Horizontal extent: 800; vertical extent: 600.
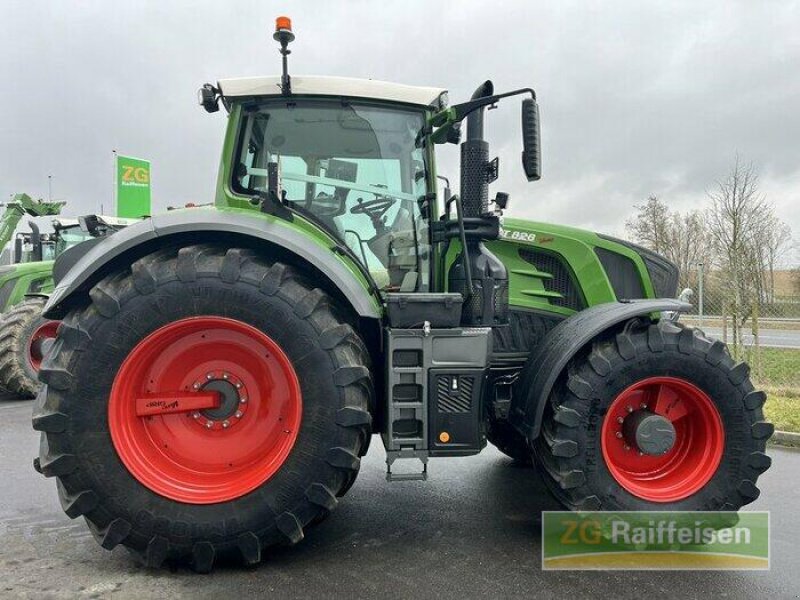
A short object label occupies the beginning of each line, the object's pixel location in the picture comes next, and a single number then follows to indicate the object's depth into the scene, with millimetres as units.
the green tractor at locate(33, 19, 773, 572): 2742
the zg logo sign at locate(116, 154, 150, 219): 13125
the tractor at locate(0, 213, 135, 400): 7238
